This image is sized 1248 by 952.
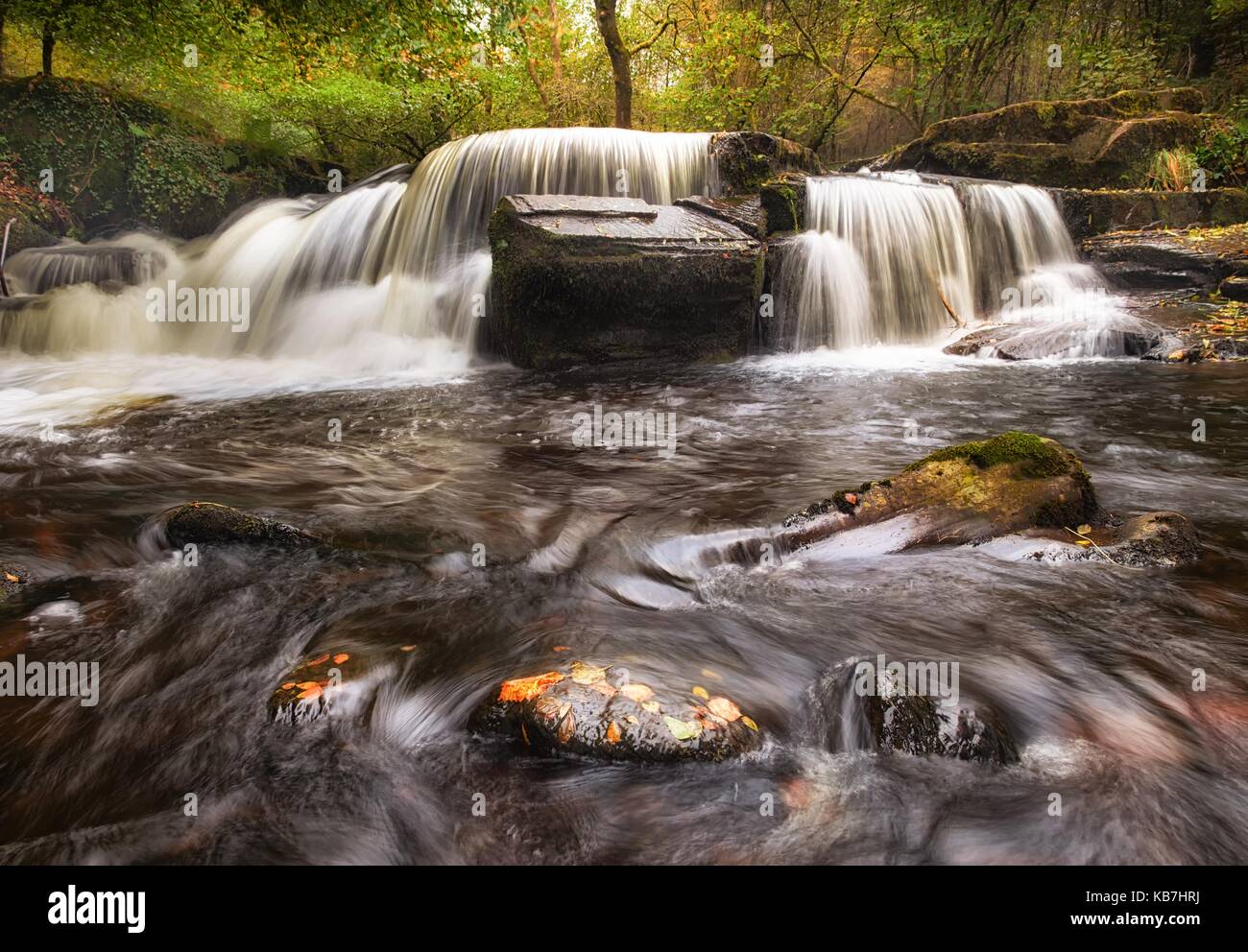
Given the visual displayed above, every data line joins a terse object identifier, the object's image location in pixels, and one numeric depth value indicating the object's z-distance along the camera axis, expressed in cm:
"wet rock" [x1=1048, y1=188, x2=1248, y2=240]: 1120
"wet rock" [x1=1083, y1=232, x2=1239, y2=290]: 993
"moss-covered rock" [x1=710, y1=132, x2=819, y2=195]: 1024
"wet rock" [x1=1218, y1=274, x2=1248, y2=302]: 948
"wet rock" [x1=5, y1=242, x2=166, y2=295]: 1073
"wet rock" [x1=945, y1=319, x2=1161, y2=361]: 854
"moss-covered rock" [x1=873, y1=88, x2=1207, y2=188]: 1212
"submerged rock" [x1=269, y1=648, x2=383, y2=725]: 229
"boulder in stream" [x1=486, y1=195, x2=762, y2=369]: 759
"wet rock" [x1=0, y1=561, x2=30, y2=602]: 310
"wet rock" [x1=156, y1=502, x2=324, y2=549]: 355
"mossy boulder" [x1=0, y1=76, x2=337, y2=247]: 1134
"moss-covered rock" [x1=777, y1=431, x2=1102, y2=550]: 345
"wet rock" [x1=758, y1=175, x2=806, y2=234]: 969
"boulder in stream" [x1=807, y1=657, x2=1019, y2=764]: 210
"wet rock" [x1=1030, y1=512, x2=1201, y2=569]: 320
